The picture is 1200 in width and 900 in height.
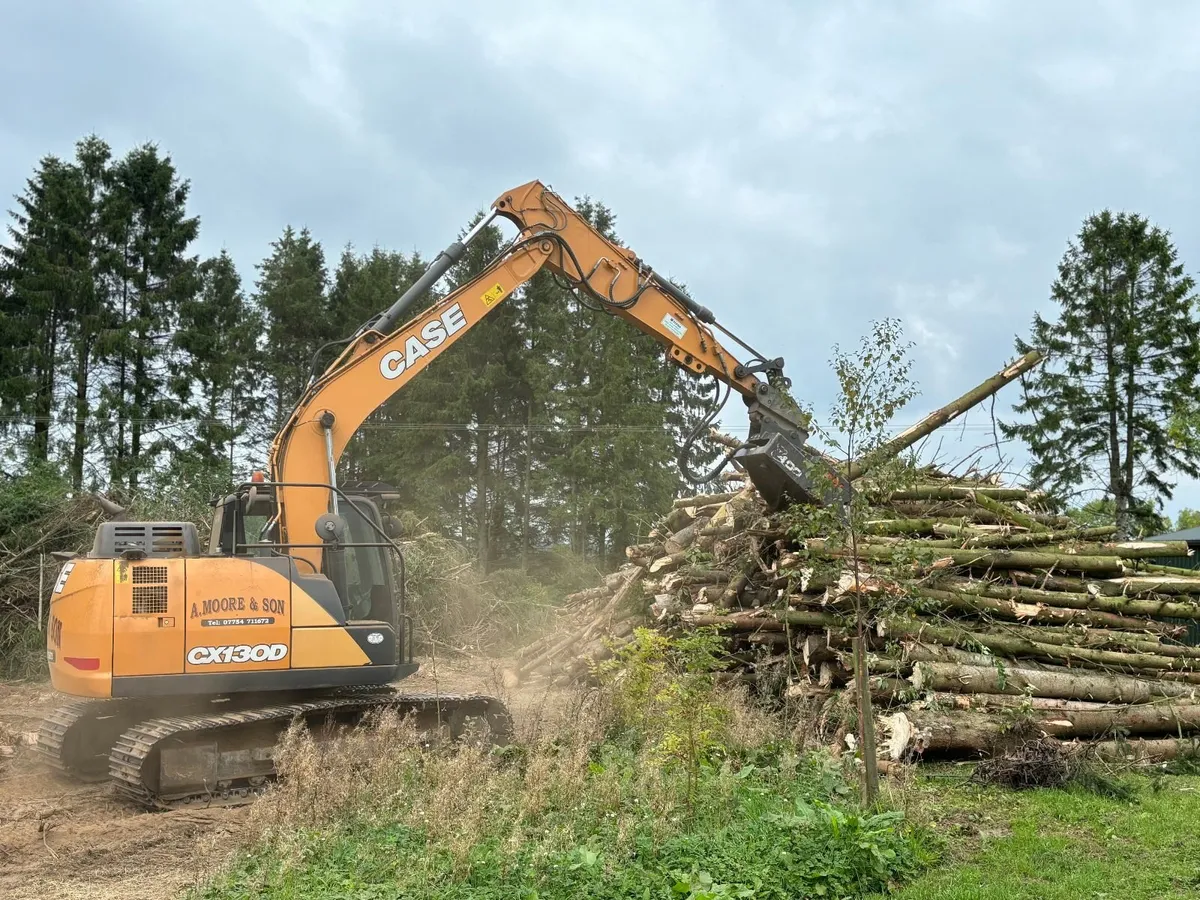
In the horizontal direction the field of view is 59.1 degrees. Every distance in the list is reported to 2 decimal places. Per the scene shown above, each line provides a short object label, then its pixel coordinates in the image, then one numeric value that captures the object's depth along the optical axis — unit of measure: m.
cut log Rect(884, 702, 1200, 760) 8.94
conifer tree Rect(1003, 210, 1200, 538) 30.23
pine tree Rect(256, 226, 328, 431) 35.03
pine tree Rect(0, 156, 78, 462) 27.34
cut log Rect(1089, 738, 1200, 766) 9.32
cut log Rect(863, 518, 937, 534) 11.13
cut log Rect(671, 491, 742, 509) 14.53
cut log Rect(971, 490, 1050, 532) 11.89
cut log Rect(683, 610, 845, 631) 10.47
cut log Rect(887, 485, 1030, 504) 11.93
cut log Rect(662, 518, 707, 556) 14.03
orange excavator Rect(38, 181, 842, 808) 8.02
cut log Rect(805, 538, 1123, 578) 10.50
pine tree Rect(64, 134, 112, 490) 27.67
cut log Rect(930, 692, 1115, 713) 9.31
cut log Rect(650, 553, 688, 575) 13.84
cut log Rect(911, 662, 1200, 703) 9.48
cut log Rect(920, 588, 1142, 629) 10.35
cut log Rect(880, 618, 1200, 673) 9.86
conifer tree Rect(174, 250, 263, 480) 29.42
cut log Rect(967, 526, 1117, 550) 11.19
